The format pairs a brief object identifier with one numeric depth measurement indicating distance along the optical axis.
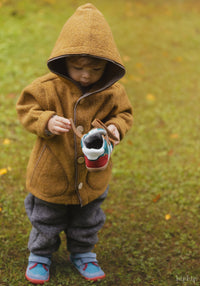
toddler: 2.14
